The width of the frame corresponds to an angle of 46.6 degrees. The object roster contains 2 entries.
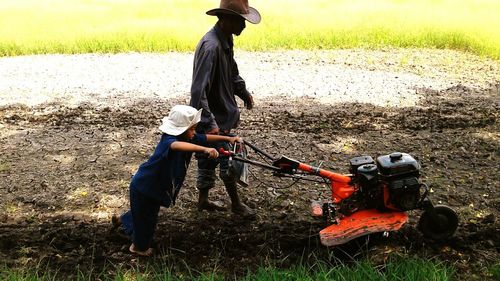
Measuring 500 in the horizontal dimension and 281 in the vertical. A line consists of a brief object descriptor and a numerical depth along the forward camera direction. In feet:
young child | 11.86
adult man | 13.26
